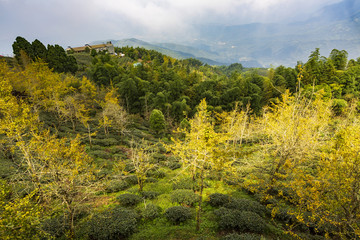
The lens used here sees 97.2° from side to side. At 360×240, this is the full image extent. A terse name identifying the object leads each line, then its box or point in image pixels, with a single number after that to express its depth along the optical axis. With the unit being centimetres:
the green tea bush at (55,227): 879
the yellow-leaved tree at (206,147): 796
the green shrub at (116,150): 2466
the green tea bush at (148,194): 1410
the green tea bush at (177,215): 1084
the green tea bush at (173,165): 2261
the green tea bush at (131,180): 1767
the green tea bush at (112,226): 904
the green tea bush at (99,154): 2175
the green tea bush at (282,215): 1099
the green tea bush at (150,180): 1758
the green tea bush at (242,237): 831
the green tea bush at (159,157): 2509
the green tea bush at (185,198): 1337
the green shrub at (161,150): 2996
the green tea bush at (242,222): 952
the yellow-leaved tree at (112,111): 2652
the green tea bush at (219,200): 1273
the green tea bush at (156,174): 1922
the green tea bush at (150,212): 1113
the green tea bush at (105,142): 2588
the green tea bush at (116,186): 1552
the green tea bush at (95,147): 2383
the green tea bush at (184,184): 1627
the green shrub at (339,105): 3500
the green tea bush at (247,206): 1131
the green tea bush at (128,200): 1287
